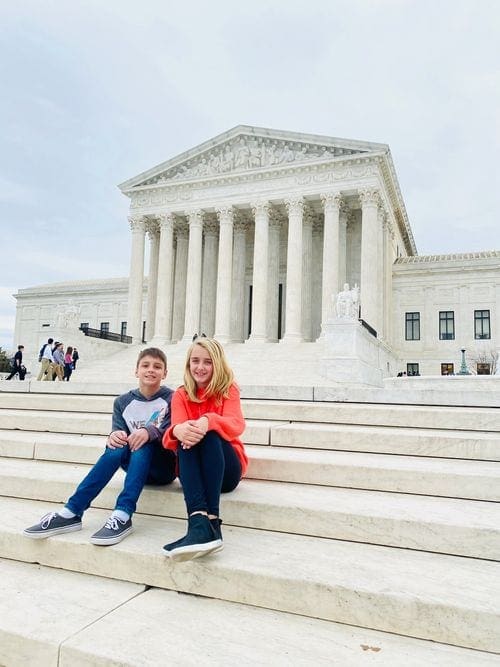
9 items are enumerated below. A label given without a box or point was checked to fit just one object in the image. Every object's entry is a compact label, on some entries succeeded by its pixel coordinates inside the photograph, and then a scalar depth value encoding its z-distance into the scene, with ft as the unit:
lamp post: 101.10
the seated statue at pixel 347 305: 76.13
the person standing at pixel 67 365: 70.90
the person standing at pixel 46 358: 59.93
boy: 11.97
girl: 10.71
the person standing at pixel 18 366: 72.85
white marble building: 103.50
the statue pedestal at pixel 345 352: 73.15
